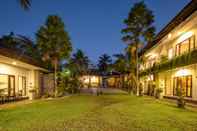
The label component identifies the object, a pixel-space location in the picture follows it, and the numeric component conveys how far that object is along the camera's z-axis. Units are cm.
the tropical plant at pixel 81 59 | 3503
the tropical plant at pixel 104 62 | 4420
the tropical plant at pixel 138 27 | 1689
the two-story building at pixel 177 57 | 946
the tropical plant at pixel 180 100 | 870
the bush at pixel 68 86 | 1550
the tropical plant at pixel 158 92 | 1360
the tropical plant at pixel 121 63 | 2013
